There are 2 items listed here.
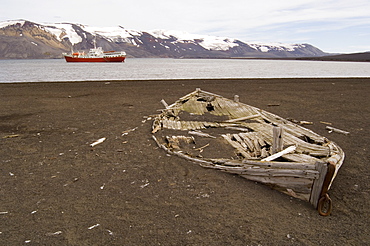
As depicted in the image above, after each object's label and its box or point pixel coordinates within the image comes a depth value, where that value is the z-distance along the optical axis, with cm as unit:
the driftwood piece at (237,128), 1102
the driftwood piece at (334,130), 1113
